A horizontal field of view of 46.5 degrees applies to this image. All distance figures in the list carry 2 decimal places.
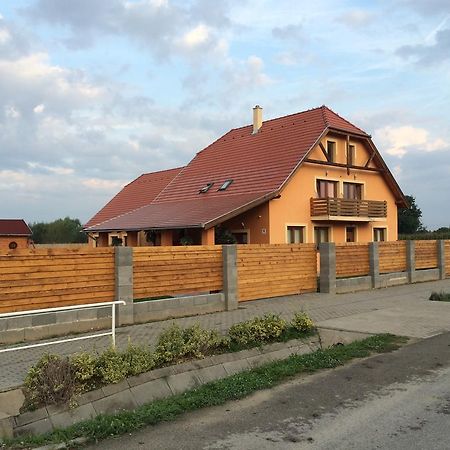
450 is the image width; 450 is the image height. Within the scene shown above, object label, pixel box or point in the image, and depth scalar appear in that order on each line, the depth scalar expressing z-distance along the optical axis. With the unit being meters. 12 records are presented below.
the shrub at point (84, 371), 5.86
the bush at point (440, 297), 15.58
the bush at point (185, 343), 6.96
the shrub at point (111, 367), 6.00
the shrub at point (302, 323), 9.20
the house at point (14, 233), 42.06
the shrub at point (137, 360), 6.29
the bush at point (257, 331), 8.16
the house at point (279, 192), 24.66
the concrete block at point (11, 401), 5.50
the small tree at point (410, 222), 68.31
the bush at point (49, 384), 5.52
